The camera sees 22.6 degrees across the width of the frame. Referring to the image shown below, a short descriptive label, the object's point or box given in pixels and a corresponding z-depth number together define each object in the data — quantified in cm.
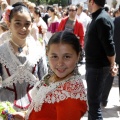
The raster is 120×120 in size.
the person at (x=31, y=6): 729
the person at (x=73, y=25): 580
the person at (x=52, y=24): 816
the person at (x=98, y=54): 318
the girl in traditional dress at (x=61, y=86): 151
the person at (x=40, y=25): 689
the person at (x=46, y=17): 1163
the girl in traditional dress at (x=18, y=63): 224
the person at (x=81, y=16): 921
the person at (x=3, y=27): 499
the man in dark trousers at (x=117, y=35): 461
